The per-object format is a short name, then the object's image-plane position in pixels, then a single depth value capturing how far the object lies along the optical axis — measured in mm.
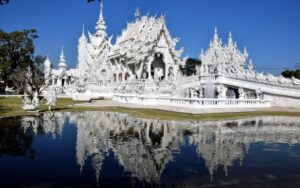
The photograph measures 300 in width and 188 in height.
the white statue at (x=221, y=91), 29512
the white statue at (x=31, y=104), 19845
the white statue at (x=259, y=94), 27559
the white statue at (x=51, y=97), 22106
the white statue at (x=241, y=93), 28484
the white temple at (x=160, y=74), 26891
